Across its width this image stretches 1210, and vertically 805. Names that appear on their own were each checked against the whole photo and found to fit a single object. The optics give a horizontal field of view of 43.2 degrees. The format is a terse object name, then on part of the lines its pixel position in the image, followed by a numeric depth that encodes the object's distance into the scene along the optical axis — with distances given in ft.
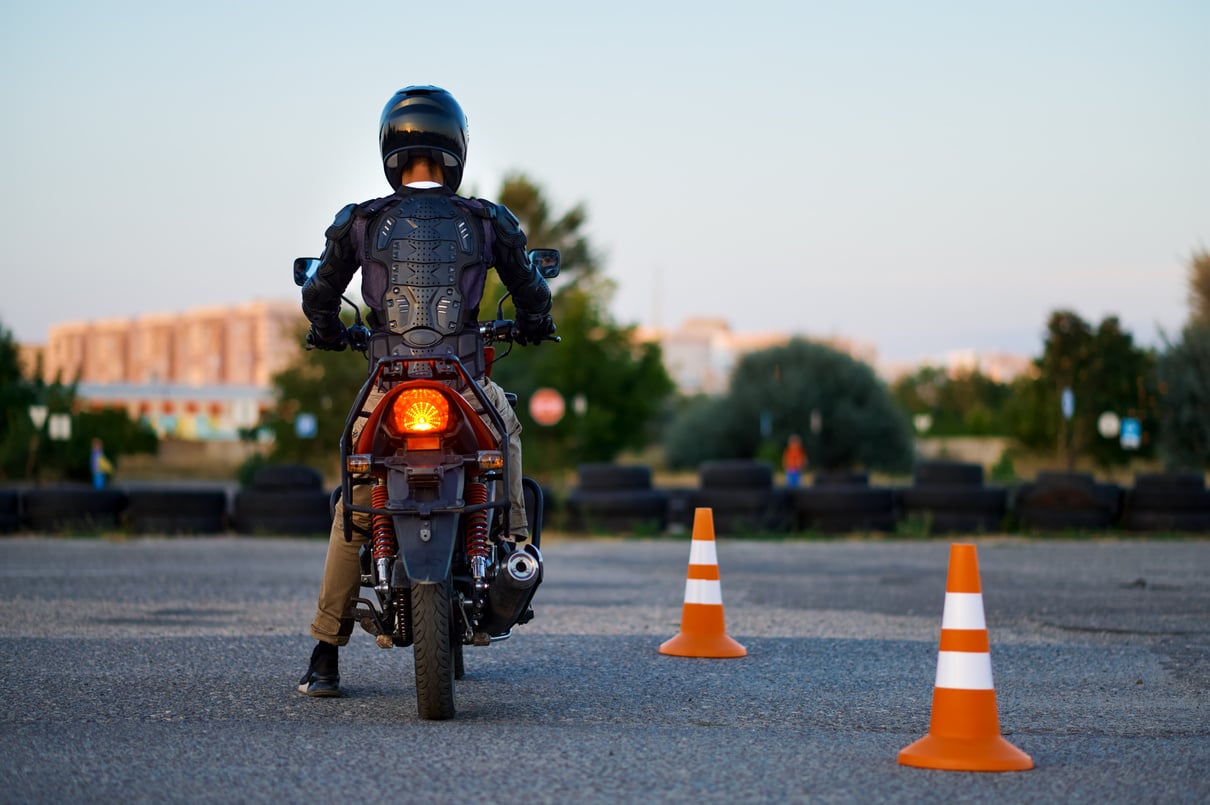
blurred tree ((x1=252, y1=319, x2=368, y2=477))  203.51
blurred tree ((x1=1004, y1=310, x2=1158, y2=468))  158.30
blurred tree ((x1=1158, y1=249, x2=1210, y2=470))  148.97
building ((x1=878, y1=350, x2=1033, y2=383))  227.53
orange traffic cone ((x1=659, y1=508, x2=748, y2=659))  25.79
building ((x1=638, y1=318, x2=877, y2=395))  215.26
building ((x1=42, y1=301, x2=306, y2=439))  365.20
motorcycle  18.20
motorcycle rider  19.38
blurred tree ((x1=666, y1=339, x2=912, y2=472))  202.59
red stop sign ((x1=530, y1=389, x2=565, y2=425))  195.24
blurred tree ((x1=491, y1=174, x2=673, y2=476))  211.82
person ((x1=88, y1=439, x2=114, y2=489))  135.44
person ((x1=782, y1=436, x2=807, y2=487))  134.10
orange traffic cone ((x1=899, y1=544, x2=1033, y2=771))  16.25
